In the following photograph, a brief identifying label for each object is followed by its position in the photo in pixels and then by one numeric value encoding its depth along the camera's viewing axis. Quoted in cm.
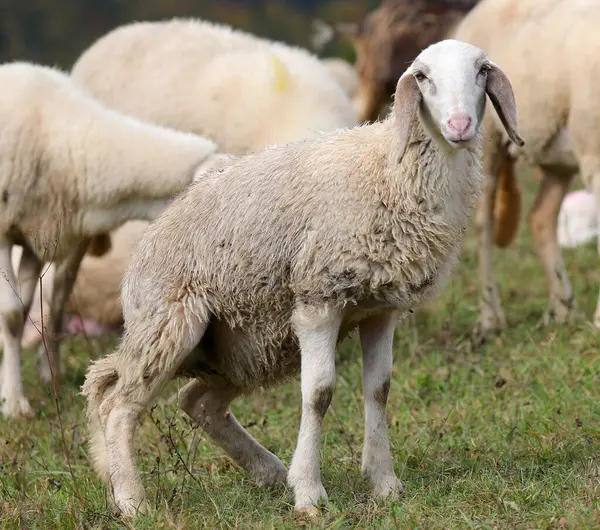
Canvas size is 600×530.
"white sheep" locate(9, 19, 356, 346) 1405
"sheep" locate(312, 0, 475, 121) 2159
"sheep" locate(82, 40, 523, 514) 750
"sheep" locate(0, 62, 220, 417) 1151
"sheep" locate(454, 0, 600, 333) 1249
